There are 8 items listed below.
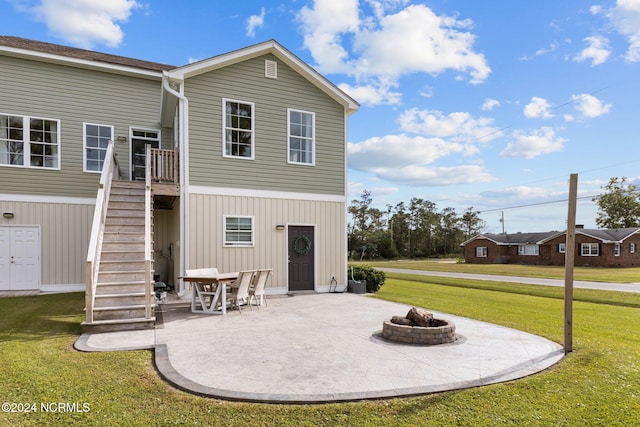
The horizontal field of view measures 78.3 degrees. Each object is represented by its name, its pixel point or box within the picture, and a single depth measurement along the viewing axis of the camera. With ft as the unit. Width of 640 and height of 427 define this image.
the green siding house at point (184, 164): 34.27
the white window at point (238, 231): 35.22
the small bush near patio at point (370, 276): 41.78
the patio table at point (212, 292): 26.78
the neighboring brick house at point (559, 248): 118.21
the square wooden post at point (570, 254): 17.87
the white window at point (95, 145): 41.60
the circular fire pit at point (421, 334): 19.17
